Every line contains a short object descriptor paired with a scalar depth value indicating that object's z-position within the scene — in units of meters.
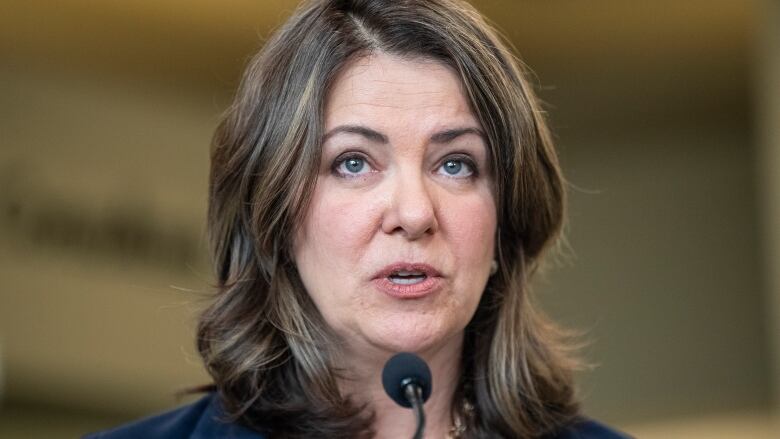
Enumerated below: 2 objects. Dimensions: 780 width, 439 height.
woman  4.39
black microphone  4.01
